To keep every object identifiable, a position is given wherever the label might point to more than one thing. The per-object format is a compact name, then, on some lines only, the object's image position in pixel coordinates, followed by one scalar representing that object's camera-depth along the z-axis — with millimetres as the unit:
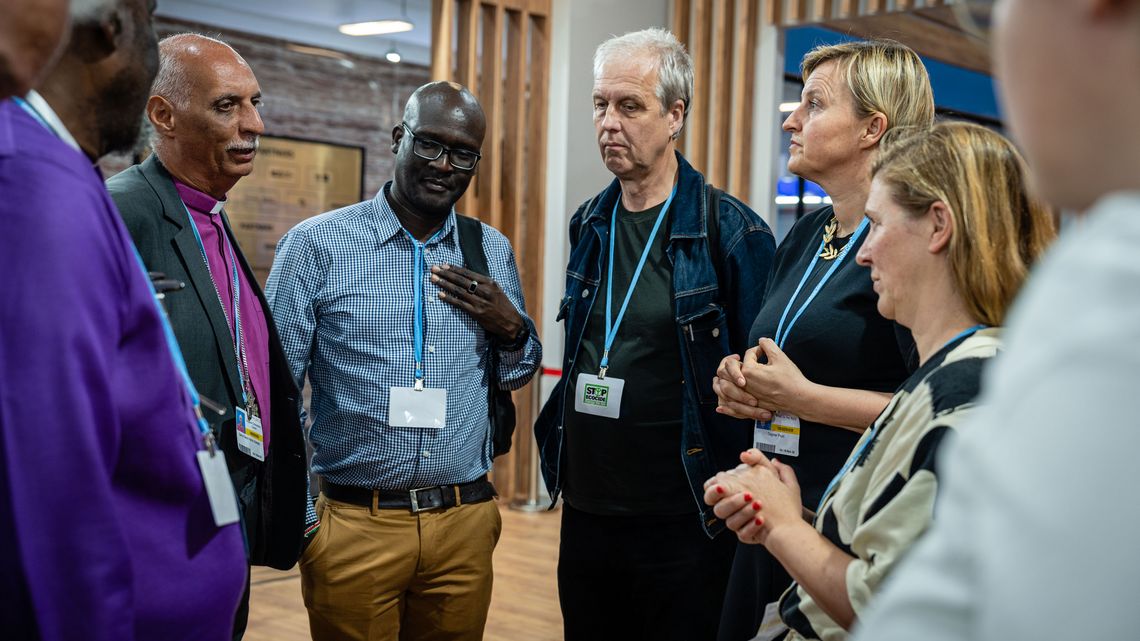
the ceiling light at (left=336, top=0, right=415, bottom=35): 9352
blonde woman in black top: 2104
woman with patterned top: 1291
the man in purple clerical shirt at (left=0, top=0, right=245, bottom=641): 1056
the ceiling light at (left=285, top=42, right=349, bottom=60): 10805
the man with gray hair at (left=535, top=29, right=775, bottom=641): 2562
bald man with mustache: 2051
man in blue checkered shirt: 2582
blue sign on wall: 8984
